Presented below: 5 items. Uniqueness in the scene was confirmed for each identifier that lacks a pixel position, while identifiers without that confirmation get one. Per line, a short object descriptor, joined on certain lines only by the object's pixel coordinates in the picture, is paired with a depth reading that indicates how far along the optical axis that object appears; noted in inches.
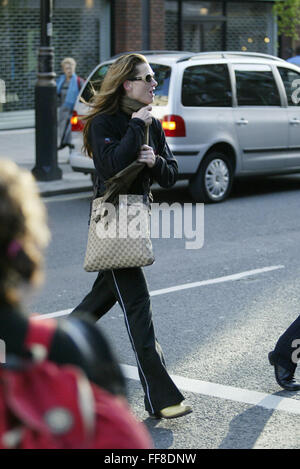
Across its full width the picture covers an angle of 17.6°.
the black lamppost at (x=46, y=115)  521.7
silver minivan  456.1
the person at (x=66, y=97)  612.7
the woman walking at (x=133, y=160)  177.5
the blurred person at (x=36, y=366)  68.8
